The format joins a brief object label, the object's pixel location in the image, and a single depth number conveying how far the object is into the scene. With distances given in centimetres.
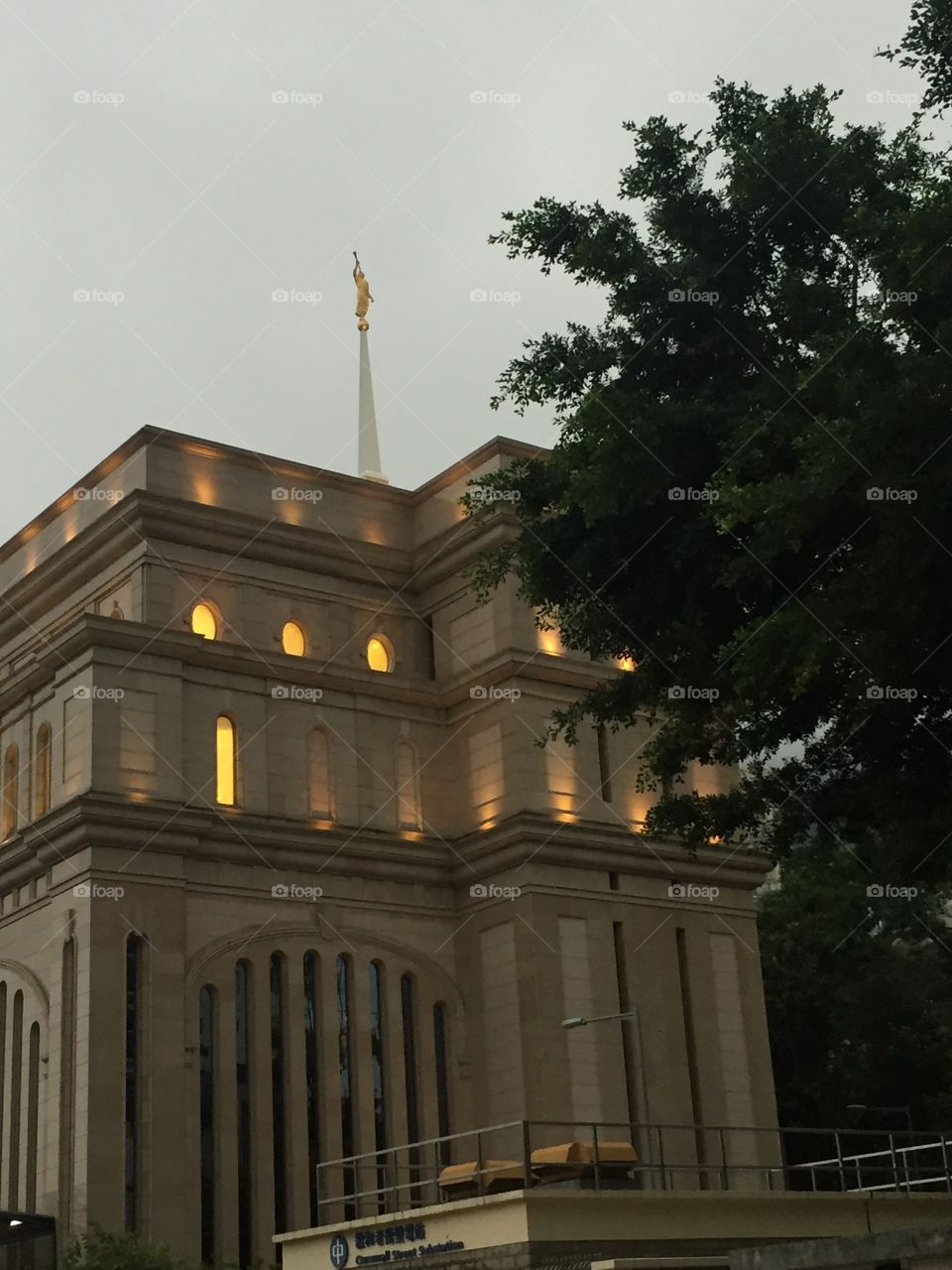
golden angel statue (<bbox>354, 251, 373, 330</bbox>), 5609
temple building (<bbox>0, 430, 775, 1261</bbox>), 3738
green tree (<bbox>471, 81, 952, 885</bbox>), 2197
